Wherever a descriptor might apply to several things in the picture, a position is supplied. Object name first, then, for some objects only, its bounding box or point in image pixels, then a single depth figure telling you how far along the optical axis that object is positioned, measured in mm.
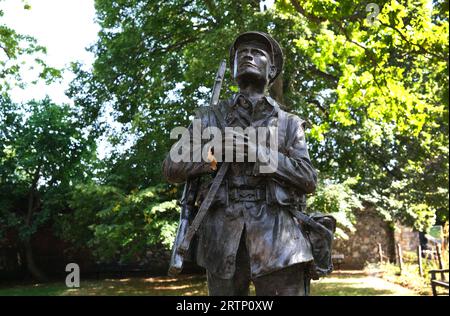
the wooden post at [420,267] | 15117
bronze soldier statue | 2861
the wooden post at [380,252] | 20959
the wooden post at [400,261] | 17359
